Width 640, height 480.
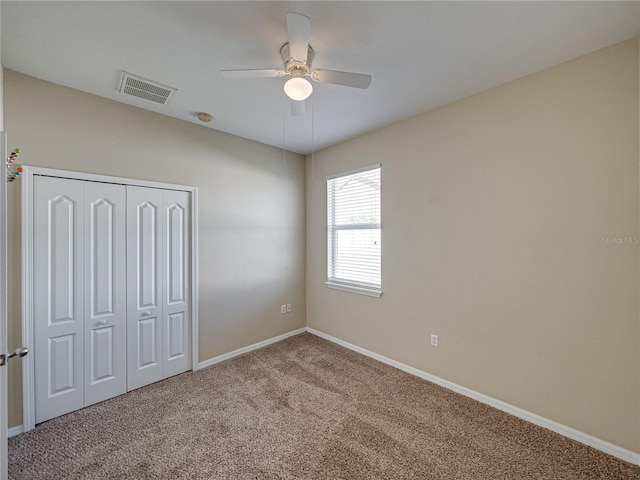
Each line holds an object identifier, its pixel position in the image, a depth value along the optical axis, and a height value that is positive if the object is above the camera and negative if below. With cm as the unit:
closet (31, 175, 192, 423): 213 -42
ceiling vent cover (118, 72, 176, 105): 213 +129
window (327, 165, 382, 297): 323 +11
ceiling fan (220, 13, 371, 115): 147 +104
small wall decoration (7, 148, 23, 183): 181 +53
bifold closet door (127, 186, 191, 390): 255 -43
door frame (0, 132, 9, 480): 122 -31
